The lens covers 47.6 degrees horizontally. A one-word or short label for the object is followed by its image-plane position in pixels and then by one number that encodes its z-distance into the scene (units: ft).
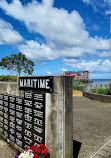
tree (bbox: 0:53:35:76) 140.56
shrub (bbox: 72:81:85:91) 73.50
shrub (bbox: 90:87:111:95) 47.81
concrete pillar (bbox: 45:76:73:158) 10.28
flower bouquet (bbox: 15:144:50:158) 10.46
